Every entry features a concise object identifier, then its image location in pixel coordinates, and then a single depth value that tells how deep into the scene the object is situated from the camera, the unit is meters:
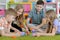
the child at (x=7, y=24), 2.29
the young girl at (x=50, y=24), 2.30
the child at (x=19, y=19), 2.54
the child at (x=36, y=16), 2.64
